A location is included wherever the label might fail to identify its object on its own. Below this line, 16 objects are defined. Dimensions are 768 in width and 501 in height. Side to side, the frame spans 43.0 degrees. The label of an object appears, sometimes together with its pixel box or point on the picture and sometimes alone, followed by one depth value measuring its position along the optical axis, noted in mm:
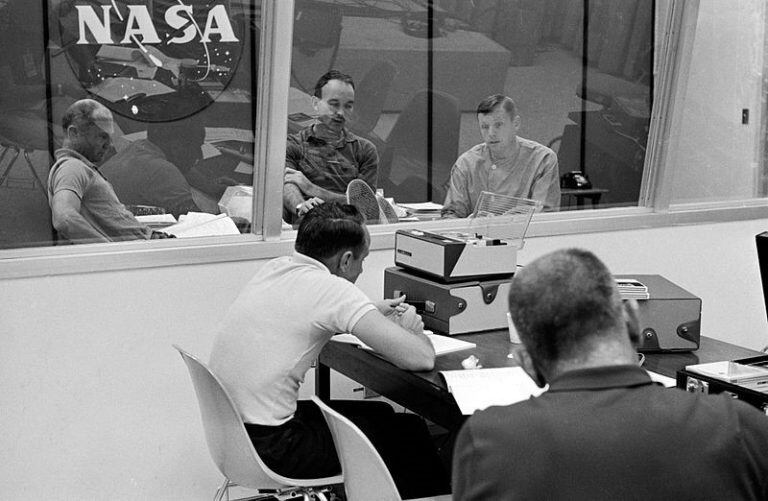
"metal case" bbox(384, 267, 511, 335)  3430
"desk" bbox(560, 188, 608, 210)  4954
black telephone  4965
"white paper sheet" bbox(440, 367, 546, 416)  2652
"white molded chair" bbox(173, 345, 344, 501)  2859
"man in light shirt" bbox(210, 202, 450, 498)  2953
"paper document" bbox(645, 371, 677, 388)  2740
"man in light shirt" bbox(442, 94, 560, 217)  4711
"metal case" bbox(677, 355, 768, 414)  2155
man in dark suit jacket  1484
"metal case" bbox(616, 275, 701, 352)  3113
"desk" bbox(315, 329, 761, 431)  2827
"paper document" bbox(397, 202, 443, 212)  4617
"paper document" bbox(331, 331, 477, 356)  3176
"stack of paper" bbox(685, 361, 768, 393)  2217
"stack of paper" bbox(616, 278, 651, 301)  3127
